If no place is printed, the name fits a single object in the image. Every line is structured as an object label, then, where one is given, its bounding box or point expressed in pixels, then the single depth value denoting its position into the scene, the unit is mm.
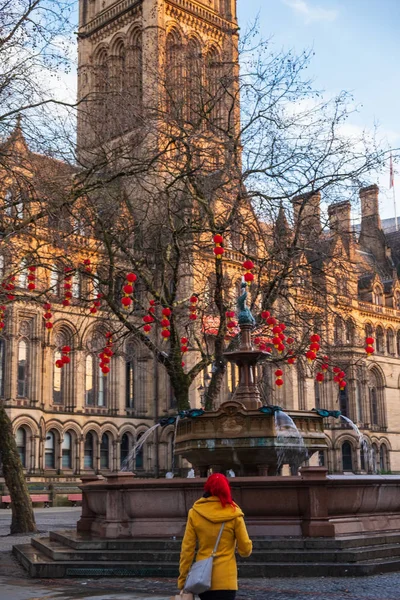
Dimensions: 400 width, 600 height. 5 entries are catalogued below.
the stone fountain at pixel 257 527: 11273
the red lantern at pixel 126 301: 17656
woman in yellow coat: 6500
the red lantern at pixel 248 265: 17391
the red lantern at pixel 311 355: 18234
